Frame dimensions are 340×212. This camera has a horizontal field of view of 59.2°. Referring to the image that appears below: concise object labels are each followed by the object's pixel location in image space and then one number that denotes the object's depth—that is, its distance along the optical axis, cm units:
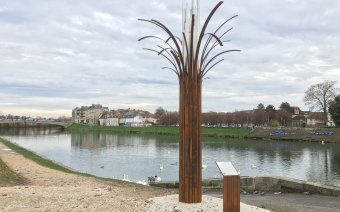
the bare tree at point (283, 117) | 8938
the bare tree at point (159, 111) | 14908
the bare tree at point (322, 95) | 5881
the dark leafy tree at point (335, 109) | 6088
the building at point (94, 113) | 14888
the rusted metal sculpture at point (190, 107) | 783
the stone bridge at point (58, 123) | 10462
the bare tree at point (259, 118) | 8700
